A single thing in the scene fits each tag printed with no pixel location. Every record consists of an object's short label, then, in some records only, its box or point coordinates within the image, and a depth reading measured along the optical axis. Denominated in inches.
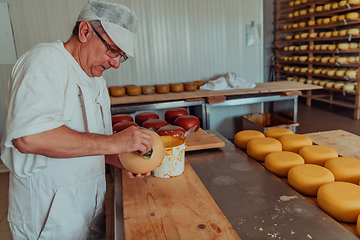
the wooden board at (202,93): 130.2
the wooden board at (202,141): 70.8
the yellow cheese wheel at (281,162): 58.5
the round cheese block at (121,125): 82.2
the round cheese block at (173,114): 101.5
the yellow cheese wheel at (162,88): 143.8
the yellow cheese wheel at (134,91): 139.9
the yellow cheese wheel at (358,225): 39.5
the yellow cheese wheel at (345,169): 53.5
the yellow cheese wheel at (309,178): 50.7
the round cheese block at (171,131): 69.2
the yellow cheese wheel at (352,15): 197.9
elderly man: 33.9
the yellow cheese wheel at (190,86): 146.4
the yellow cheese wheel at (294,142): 70.2
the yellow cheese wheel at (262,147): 67.0
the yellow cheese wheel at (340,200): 42.9
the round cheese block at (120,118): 103.7
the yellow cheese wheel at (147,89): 143.1
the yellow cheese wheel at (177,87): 145.0
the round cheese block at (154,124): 83.7
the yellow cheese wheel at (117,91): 138.1
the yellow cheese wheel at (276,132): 79.0
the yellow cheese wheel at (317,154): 61.4
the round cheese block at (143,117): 100.8
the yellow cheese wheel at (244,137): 75.8
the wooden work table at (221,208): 39.1
